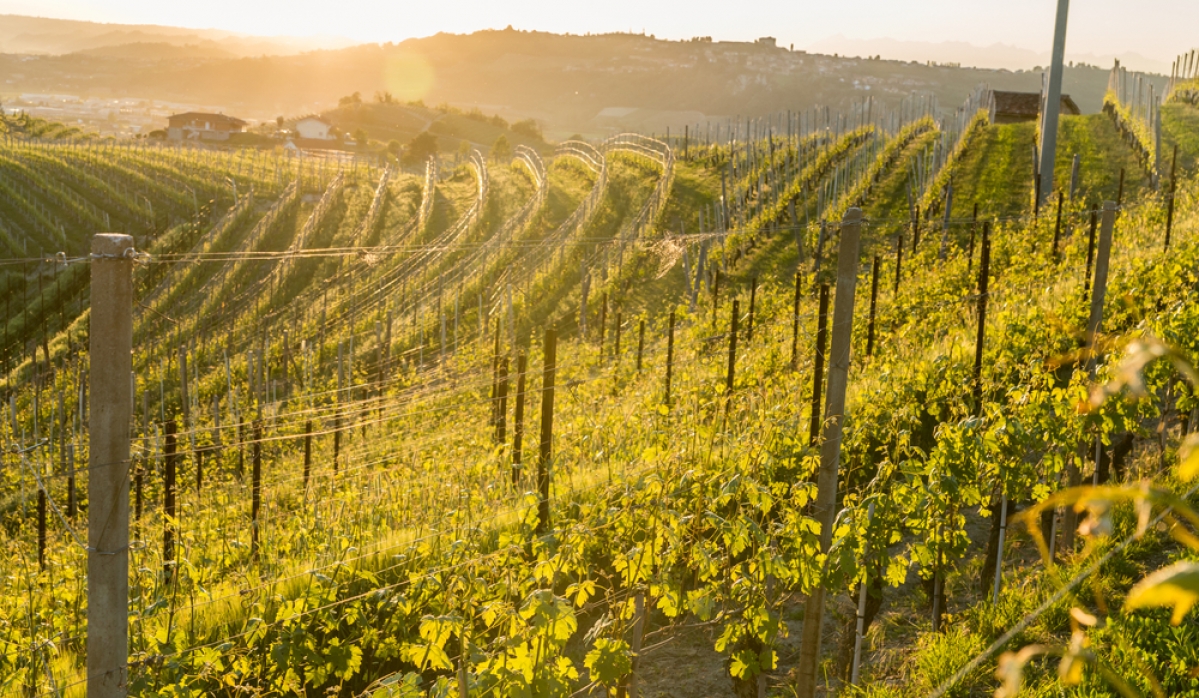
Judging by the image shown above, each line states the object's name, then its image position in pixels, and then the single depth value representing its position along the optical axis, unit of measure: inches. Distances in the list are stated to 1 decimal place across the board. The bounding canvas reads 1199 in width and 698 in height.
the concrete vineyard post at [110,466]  124.6
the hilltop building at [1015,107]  1483.8
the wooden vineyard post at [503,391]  292.3
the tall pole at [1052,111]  718.5
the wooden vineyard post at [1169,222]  481.3
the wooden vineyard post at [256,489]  313.7
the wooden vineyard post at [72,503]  469.4
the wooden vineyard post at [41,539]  387.5
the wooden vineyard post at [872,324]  398.9
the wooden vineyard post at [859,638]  198.1
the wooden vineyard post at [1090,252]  364.3
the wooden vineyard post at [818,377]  222.1
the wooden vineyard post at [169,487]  268.3
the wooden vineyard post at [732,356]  335.0
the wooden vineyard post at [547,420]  249.3
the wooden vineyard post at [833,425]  179.2
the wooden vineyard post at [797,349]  416.8
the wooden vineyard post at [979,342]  284.3
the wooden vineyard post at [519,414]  282.8
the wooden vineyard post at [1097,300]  252.4
